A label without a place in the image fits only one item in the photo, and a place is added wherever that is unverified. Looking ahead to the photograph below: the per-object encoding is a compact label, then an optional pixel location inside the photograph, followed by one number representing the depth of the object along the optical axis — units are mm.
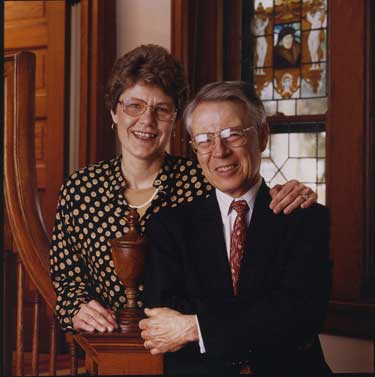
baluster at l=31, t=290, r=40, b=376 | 2727
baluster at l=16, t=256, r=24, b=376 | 2764
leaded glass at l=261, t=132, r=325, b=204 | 3654
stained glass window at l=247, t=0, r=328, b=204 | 3672
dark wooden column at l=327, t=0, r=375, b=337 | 3461
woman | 2453
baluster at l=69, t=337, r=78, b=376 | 2662
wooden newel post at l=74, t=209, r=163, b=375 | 1787
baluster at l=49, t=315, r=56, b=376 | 2756
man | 1894
